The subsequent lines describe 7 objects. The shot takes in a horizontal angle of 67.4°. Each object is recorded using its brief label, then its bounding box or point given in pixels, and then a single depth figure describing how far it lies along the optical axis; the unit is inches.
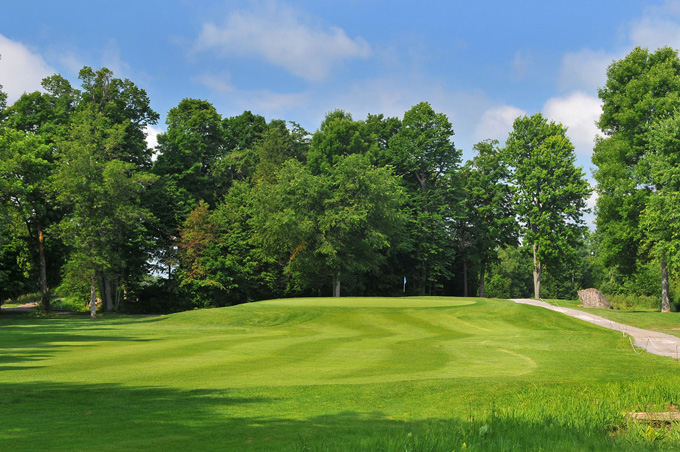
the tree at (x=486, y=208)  2438.5
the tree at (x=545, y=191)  2159.2
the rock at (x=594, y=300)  1576.0
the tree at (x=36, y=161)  1654.8
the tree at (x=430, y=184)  2477.9
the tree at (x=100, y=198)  1669.5
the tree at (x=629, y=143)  1556.3
